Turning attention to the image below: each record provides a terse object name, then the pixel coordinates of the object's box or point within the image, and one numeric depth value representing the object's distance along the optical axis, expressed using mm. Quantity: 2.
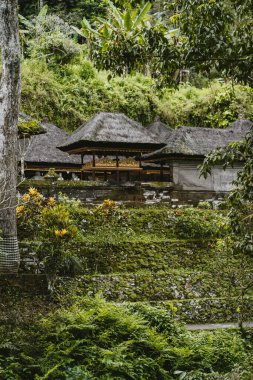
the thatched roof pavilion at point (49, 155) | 22469
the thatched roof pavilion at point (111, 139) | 19219
